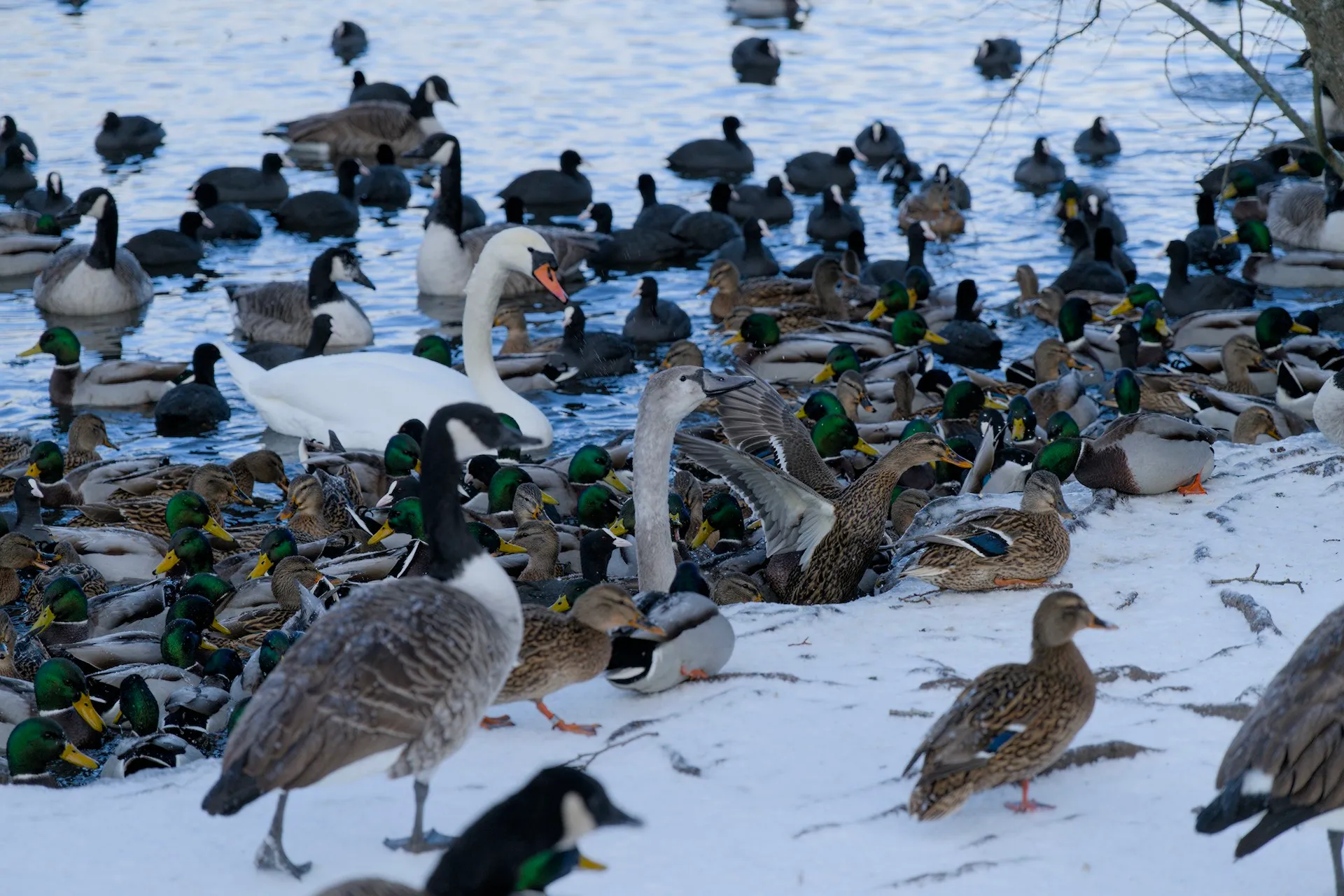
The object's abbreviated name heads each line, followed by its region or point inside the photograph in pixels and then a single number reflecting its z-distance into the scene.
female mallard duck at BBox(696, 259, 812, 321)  15.37
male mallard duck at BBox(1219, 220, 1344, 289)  15.95
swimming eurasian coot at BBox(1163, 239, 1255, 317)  15.22
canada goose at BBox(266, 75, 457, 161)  21.88
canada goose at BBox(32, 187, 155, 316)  15.39
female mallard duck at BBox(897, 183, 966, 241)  17.75
